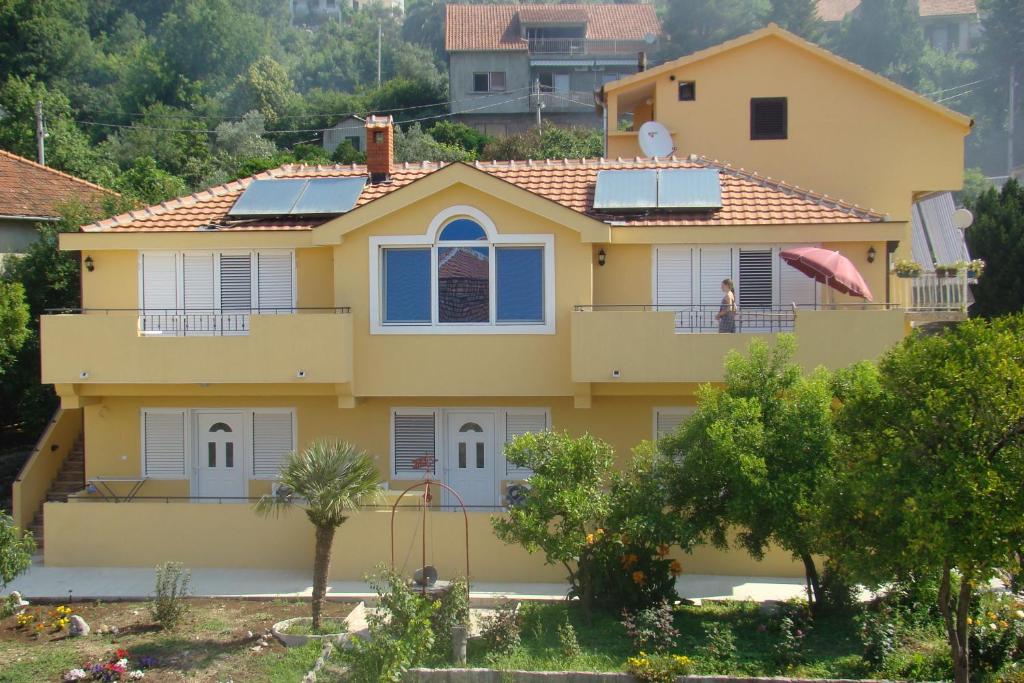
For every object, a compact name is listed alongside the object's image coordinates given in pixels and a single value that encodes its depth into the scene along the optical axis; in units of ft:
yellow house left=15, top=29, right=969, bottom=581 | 66.08
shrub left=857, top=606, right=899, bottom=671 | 48.47
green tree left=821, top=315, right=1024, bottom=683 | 37.86
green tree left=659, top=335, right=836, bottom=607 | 50.88
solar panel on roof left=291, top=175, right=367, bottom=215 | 72.79
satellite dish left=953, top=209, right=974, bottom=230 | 84.80
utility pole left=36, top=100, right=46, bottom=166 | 152.65
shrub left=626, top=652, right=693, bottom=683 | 47.03
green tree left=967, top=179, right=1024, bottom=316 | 110.42
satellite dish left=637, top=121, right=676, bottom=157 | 87.56
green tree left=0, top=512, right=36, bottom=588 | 53.88
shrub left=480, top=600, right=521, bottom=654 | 50.37
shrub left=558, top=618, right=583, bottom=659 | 49.88
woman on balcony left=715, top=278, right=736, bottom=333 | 67.15
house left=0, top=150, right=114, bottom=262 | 99.35
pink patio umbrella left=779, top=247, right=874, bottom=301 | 63.87
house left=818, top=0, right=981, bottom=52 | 314.35
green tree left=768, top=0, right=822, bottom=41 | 260.68
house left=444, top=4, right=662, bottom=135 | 233.35
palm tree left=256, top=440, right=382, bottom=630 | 53.98
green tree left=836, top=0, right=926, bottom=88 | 270.67
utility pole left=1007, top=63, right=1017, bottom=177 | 240.53
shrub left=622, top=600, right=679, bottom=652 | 50.60
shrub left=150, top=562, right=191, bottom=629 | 54.54
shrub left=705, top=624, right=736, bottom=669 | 49.24
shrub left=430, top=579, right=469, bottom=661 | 49.98
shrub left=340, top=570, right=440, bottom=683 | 46.65
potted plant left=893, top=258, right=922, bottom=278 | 71.97
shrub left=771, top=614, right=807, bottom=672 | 48.83
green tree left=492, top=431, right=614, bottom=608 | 53.06
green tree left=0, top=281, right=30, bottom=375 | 79.92
